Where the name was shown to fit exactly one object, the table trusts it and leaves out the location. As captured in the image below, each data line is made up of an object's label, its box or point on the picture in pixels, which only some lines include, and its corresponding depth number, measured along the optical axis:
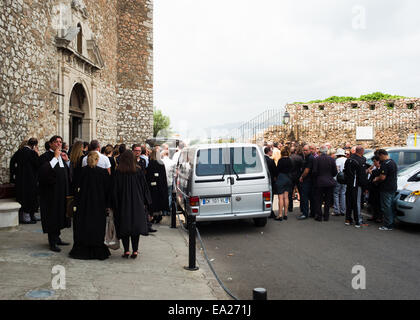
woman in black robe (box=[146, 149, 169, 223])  9.27
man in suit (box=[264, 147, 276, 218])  10.40
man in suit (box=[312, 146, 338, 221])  9.87
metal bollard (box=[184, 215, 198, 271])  5.68
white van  8.27
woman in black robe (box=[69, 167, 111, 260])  5.94
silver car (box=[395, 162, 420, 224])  8.21
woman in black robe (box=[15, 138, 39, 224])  8.65
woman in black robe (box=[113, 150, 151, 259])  6.05
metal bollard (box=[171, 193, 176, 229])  9.20
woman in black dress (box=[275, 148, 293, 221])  10.05
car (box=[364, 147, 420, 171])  12.34
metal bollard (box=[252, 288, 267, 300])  3.12
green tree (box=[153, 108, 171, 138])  70.44
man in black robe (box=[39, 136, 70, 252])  6.27
